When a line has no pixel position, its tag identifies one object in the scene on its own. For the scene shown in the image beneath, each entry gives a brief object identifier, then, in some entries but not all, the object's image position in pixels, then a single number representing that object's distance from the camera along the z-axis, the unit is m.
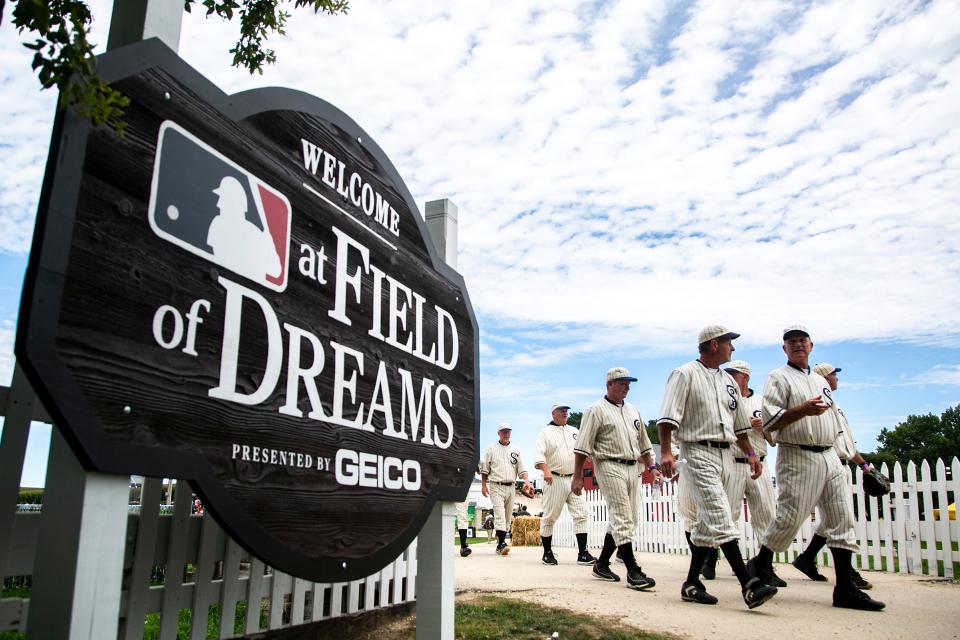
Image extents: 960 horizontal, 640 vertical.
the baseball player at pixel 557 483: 9.47
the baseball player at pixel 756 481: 6.79
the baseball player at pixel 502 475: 12.09
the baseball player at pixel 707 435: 5.23
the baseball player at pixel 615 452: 6.87
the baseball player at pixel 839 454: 6.74
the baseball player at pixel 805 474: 5.29
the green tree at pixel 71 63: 1.51
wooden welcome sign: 1.50
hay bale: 16.67
